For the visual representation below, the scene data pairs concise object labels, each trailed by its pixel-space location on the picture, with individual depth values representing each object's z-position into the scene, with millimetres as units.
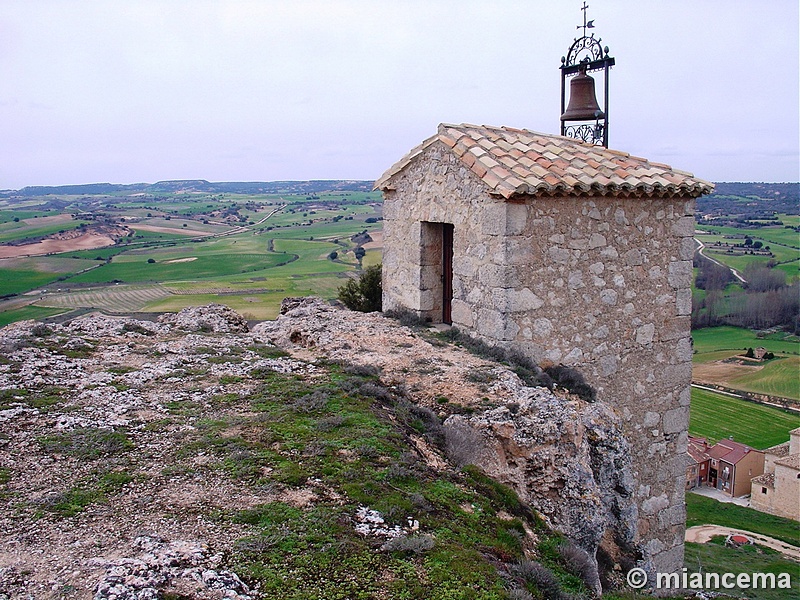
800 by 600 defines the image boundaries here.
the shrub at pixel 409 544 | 3604
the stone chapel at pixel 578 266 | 7184
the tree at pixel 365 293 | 14619
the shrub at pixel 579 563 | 4289
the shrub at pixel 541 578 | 3707
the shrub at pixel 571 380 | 7160
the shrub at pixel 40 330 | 7287
